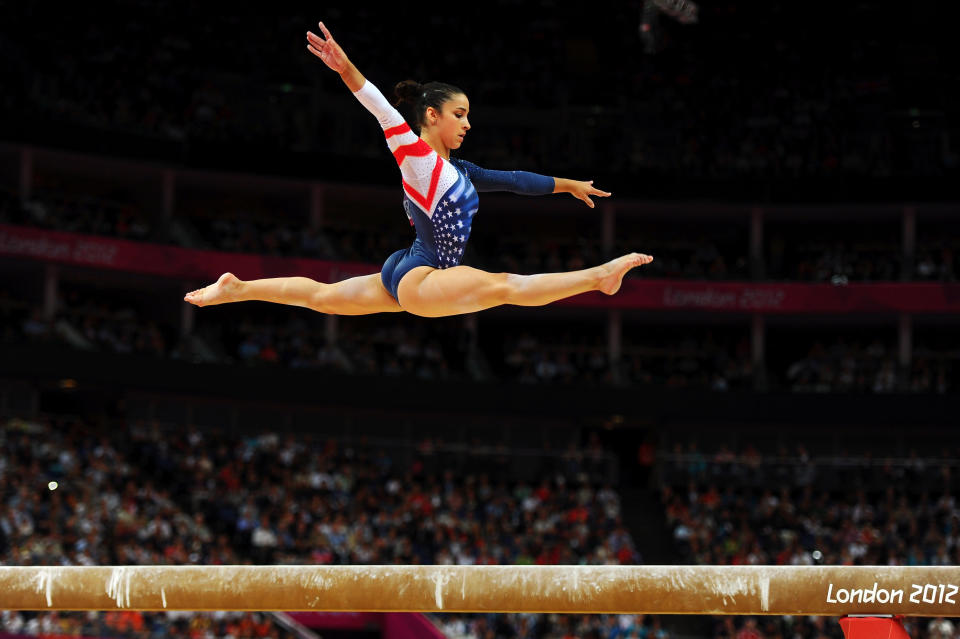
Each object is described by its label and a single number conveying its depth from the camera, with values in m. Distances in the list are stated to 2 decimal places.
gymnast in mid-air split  13.12
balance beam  13.05
